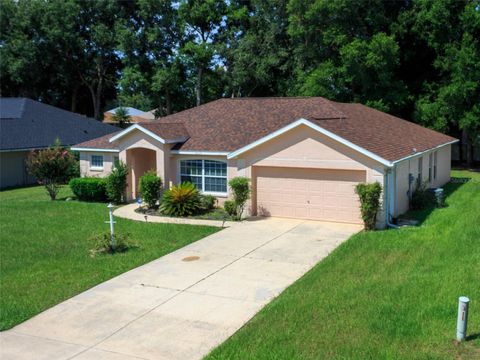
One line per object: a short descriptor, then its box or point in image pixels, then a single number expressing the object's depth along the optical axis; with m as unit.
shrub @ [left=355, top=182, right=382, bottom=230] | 15.79
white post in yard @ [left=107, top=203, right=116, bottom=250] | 14.16
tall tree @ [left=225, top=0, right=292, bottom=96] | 42.19
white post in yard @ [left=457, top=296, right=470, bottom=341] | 6.99
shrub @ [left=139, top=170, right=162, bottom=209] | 20.62
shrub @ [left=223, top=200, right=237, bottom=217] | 18.69
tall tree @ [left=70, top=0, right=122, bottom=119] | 50.09
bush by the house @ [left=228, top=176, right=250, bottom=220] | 18.38
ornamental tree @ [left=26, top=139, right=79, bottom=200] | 23.91
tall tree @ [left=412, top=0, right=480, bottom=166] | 31.75
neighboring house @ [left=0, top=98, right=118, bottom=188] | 32.25
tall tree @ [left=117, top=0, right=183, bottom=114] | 46.34
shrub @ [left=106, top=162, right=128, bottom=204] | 22.23
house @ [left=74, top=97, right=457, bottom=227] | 17.31
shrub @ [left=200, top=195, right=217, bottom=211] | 20.16
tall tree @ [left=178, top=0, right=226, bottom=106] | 46.06
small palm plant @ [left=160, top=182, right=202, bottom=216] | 19.47
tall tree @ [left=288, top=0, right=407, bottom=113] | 33.66
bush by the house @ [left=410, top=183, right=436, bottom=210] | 19.38
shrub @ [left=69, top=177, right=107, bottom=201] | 23.36
